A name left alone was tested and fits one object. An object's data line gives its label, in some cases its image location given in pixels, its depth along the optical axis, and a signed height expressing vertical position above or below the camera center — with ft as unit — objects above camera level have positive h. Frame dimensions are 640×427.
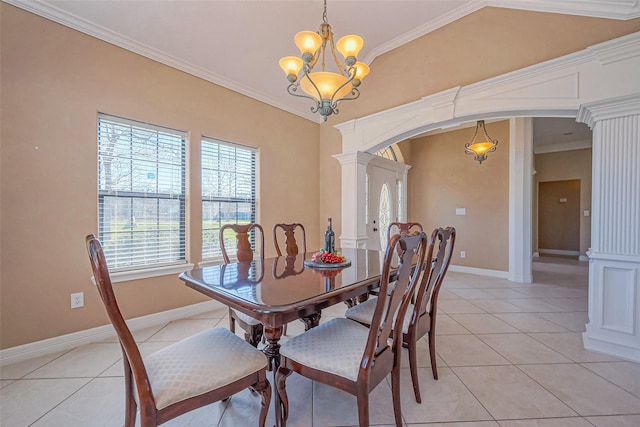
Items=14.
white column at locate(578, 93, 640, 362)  6.83 -0.48
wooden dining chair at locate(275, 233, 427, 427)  3.81 -2.35
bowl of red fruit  6.44 -1.25
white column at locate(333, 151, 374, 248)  12.76 +0.67
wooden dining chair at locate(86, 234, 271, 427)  3.25 -2.34
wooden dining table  3.98 -1.39
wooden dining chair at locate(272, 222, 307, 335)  9.21 -1.06
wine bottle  7.61 -0.84
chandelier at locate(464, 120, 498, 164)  14.10 +3.66
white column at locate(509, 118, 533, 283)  14.26 +0.88
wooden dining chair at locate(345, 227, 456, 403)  5.28 -2.31
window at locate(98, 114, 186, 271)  8.25 +0.58
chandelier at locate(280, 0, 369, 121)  6.04 +3.43
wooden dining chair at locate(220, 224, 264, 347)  5.82 -1.47
